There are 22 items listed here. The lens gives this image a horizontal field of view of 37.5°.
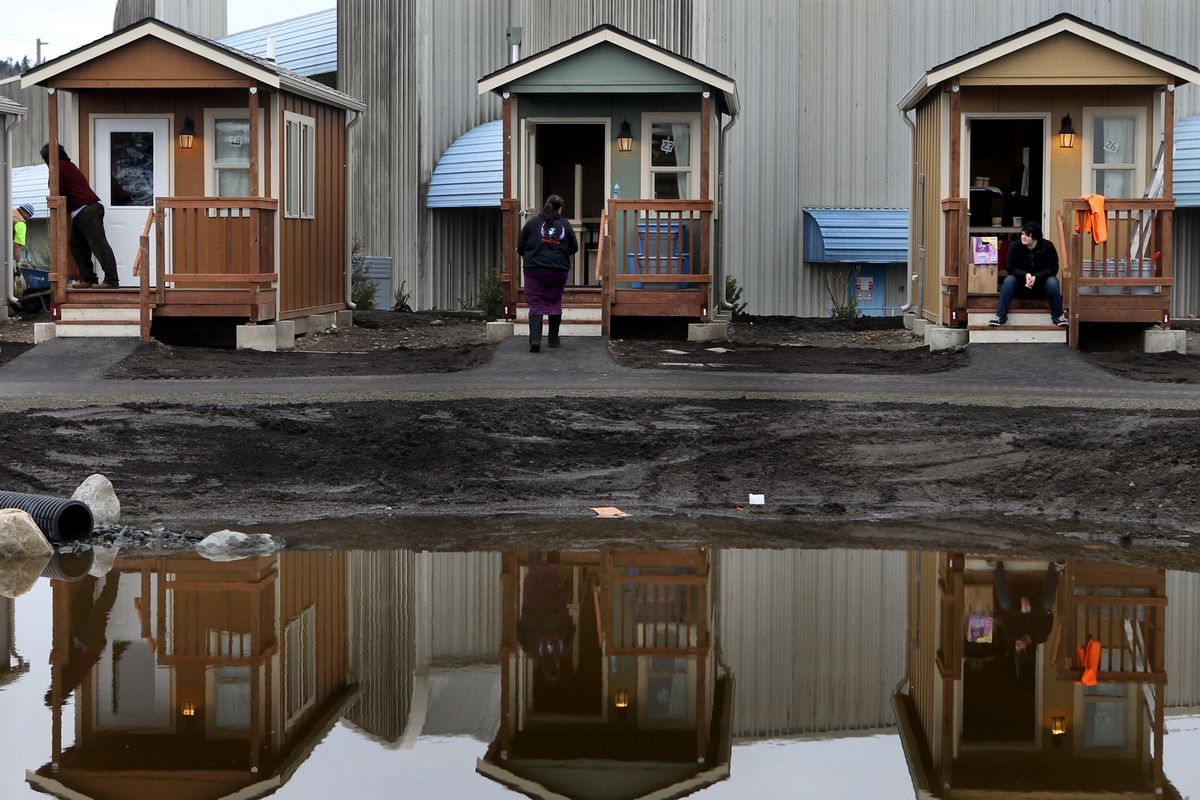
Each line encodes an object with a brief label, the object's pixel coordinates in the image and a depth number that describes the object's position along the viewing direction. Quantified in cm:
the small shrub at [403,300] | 3000
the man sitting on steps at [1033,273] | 1977
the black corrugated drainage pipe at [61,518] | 1027
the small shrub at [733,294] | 2728
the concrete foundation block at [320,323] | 2359
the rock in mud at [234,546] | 995
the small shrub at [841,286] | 2906
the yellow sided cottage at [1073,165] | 1986
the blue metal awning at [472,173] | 2850
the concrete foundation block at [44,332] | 2061
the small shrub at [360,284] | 2905
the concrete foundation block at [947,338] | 2033
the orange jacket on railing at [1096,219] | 1953
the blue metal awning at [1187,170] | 2700
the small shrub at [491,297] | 2758
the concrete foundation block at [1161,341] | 1992
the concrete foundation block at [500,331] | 2136
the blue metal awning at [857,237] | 2825
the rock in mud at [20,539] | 993
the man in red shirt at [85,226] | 2097
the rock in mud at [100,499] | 1088
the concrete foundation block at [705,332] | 2152
